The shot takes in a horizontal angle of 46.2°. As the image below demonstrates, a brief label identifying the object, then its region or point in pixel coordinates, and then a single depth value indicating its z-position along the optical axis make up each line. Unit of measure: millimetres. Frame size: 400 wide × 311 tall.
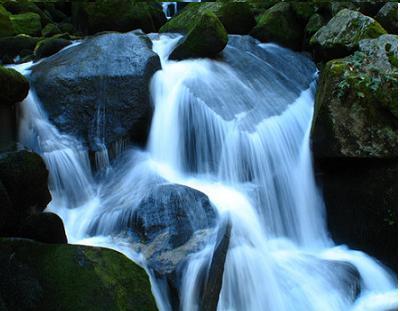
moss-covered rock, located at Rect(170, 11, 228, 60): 8203
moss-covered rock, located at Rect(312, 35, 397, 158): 5852
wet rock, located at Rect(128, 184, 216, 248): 4910
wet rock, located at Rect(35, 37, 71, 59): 8312
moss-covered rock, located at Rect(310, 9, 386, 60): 7570
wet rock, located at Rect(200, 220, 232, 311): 4180
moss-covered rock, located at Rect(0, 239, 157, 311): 3484
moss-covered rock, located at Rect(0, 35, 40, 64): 9223
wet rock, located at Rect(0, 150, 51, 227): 4148
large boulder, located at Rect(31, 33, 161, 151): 6688
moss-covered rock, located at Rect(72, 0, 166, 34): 10727
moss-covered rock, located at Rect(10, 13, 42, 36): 10852
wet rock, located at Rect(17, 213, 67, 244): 4094
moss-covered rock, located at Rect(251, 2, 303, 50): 10039
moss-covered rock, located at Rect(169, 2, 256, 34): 10211
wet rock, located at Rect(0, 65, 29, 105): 5863
